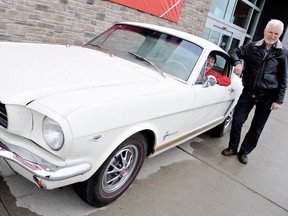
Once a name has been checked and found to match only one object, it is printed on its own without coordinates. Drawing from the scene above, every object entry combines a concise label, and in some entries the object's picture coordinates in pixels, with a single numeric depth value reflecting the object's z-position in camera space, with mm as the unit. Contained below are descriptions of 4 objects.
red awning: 6570
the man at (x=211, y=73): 3691
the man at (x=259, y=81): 3705
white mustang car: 1901
